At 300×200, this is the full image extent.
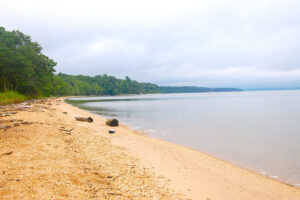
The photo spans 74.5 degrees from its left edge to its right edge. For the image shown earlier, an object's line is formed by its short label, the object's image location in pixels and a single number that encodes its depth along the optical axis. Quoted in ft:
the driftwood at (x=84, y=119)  62.34
